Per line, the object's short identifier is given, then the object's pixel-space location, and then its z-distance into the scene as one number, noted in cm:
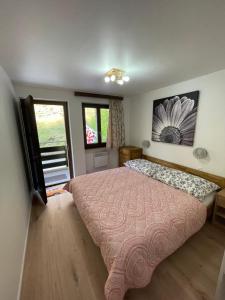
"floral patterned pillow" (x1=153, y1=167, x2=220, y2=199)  187
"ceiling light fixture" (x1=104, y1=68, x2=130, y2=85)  190
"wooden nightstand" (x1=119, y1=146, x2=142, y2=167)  350
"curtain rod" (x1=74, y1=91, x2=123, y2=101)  306
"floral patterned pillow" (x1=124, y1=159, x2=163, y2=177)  259
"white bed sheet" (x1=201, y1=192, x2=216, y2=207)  182
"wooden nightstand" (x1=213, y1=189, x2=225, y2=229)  182
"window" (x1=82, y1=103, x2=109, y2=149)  343
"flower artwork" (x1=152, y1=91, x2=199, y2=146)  242
